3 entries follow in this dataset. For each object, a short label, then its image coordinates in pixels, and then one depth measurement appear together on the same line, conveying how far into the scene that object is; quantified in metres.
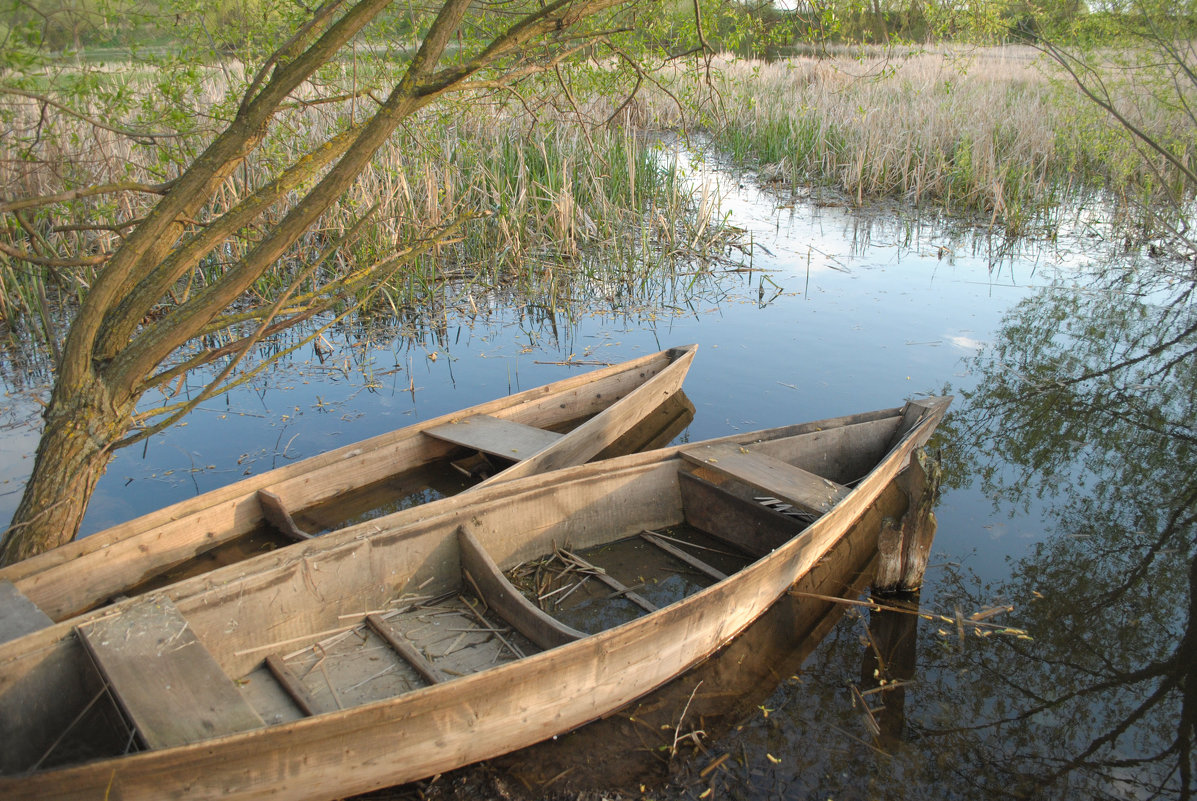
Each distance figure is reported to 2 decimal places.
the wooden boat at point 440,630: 2.63
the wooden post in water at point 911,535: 4.08
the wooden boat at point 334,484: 3.52
